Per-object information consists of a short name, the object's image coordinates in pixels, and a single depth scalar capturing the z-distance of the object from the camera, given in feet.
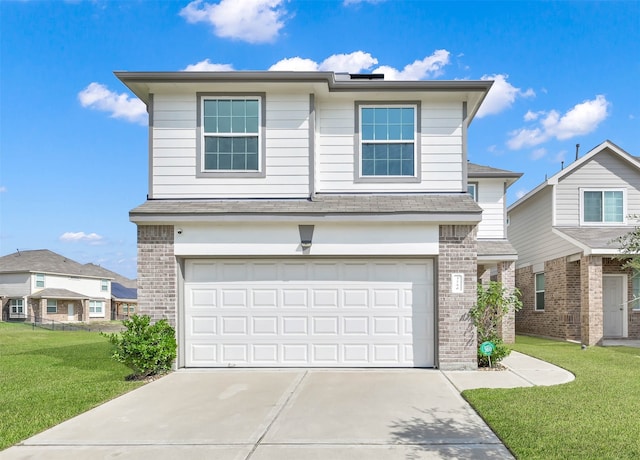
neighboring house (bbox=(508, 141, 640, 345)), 57.16
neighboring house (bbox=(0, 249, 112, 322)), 123.44
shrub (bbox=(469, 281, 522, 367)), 33.37
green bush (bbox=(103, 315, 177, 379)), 30.27
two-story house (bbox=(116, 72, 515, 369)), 33.22
